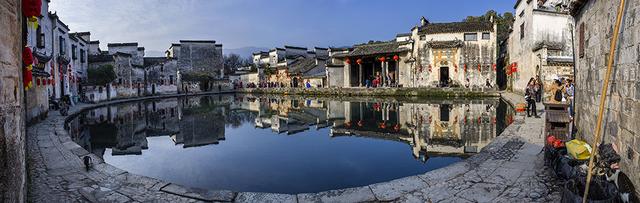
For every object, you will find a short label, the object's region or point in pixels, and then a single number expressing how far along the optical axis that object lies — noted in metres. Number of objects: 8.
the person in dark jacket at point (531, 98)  12.39
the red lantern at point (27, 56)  5.89
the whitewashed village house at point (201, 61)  47.25
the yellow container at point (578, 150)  4.54
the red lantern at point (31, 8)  5.02
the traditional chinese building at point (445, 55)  27.84
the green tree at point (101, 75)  30.58
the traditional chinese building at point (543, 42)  18.48
